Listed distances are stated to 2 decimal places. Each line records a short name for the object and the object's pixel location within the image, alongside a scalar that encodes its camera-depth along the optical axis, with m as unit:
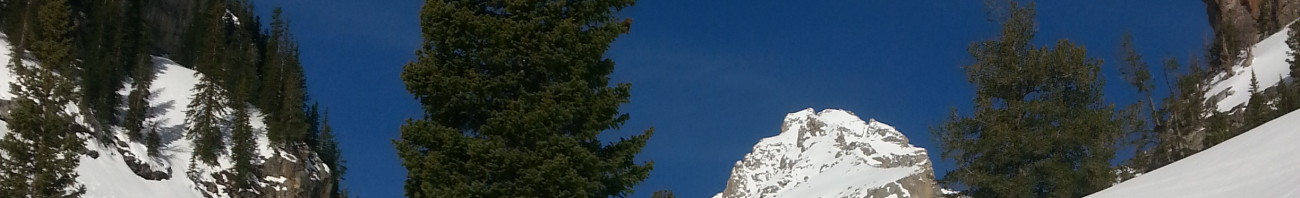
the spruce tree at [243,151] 85.00
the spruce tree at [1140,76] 65.75
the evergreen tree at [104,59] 79.38
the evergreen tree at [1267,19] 120.88
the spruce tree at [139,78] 82.75
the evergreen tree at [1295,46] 80.88
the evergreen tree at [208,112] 84.94
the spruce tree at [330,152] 104.19
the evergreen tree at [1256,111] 59.79
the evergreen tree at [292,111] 96.88
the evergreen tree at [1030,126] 34.41
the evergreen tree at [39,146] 39.41
